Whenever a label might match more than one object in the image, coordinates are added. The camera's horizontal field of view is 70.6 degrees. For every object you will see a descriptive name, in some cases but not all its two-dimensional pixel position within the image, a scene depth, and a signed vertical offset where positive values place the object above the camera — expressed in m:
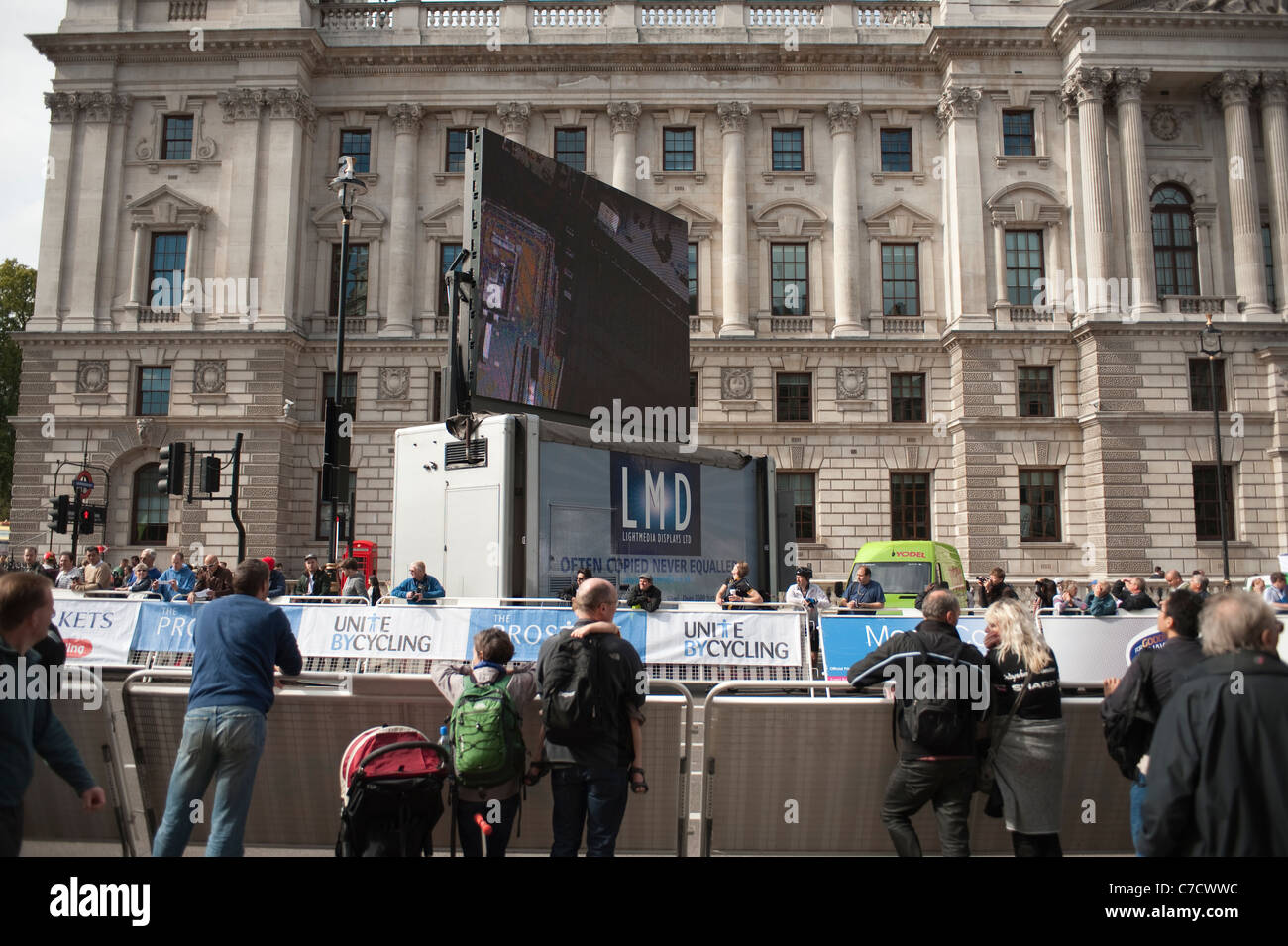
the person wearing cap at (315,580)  18.59 -0.47
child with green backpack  5.41 -1.11
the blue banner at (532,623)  10.77 -0.77
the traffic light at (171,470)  19.70 +1.90
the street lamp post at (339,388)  17.02 +3.62
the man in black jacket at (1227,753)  3.42 -0.73
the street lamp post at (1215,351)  25.89 +6.10
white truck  12.30 +0.72
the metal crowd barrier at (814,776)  6.37 -1.54
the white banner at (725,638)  10.61 -0.92
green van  20.20 -0.14
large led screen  14.06 +4.75
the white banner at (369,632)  11.13 -0.90
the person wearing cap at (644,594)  12.88 -0.50
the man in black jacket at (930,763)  5.68 -1.26
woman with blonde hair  5.71 -1.12
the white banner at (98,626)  11.85 -0.90
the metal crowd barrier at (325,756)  6.50 -1.43
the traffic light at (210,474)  20.22 +1.86
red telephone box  27.89 +0.15
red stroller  5.14 -1.37
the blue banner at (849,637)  9.80 -0.83
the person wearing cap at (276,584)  15.92 -0.46
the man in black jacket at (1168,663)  5.20 -0.58
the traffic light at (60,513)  23.89 +1.16
